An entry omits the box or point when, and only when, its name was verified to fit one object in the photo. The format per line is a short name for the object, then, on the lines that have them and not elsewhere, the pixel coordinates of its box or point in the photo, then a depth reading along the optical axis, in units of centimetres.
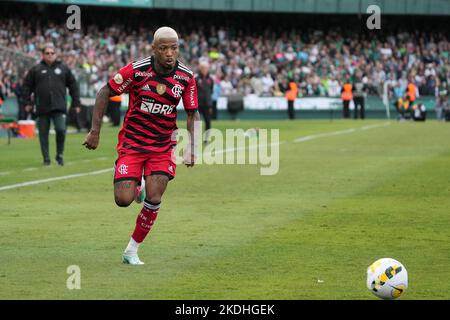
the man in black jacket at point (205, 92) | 3141
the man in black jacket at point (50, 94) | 2202
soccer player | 1058
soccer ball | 864
